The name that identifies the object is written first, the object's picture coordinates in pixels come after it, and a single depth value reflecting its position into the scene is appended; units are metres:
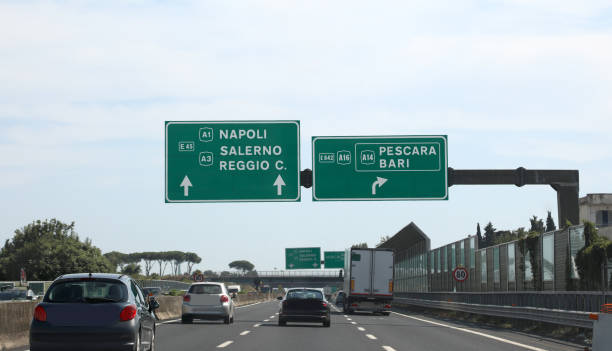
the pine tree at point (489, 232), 159.75
